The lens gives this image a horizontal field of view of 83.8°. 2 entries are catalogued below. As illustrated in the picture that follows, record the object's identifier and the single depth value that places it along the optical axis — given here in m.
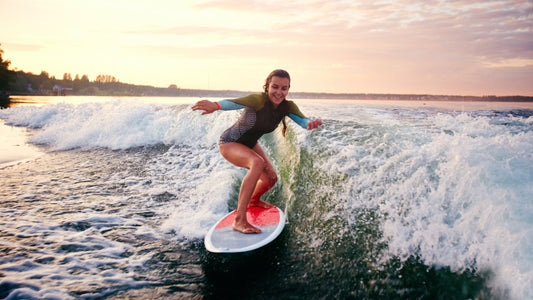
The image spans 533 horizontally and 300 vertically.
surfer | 3.78
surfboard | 3.47
